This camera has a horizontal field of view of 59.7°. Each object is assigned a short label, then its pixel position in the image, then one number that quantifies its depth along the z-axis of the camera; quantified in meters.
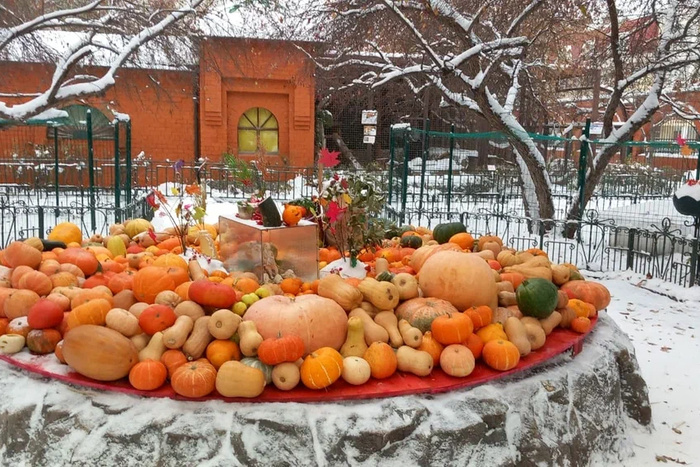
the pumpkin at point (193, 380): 3.17
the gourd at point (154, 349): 3.42
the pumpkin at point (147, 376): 3.25
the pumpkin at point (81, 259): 4.65
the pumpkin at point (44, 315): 3.68
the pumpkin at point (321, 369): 3.29
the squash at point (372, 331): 3.74
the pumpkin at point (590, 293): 4.77
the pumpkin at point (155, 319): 3.51
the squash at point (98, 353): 3.27
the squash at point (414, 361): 3.53
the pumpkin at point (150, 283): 3.97
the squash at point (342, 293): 3.92
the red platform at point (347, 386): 3.28
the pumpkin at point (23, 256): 4.50
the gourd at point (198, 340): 3.44
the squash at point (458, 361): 3.49
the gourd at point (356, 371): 3.38
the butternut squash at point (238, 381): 3.18
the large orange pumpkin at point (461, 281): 4.08
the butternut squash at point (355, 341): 3.63
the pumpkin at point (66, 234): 5.74
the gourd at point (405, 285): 4.11
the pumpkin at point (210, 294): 3.65
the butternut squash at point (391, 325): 3.75
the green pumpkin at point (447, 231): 6.16
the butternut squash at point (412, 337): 3.68
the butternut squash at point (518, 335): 3.80
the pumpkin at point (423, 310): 3.87
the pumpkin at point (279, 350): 3.29
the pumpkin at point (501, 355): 3.59
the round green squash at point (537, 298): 4.05
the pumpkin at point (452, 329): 3.62
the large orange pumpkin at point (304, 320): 3.55
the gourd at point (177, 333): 3.42
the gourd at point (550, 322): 4.16
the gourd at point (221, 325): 3.47
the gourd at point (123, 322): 3.52
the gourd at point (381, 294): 3.95
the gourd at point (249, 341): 3.40
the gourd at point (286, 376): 3.31
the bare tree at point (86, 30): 9.16
